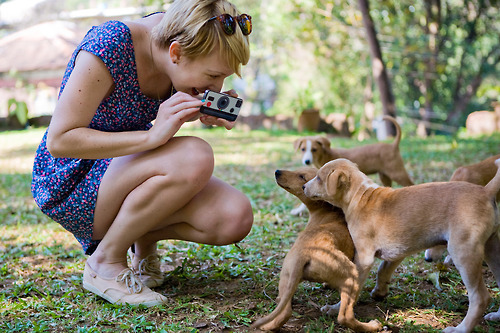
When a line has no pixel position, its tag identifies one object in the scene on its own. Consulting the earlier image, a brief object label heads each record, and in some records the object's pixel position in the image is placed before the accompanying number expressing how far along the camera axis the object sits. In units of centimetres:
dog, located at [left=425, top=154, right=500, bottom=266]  350
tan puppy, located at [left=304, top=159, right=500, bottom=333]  215
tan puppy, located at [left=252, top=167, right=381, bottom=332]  218
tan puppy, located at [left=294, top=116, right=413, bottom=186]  560
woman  236
